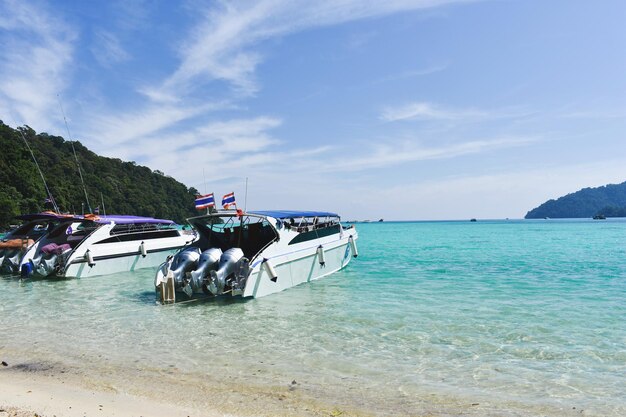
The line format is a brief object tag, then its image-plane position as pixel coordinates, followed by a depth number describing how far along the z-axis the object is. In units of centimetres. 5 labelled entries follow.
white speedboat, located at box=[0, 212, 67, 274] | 1775
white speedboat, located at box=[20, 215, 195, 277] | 1684
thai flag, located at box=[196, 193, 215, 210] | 1569
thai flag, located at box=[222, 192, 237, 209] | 1538
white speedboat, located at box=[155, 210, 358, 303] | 1200
